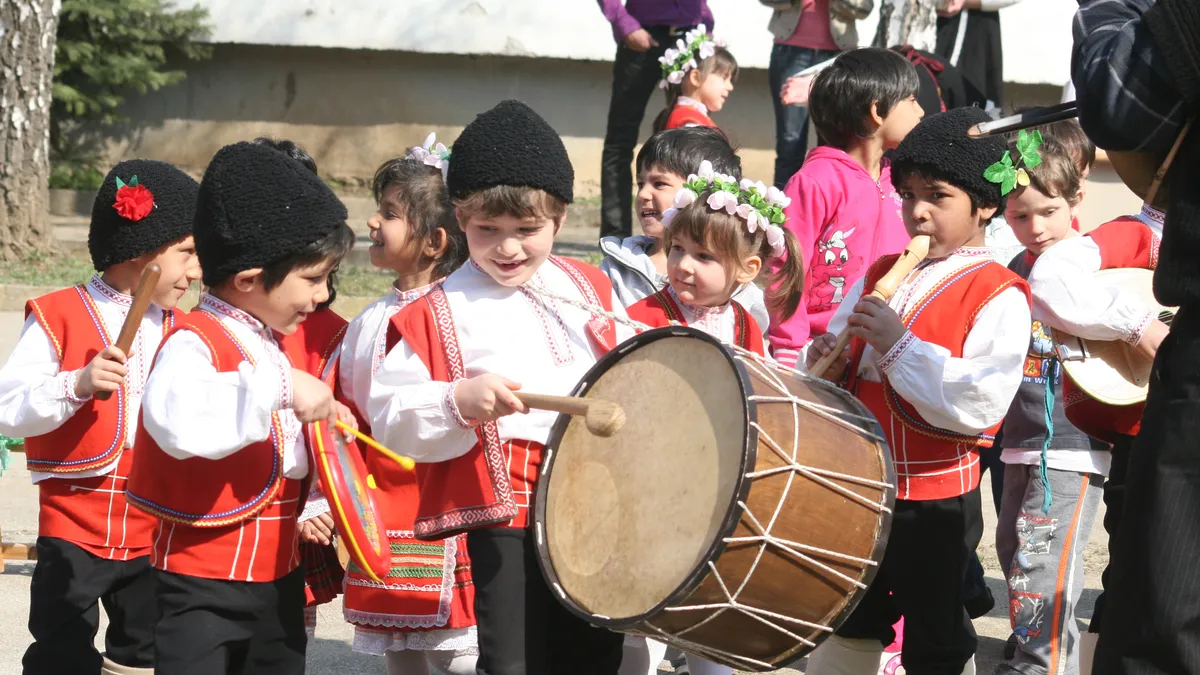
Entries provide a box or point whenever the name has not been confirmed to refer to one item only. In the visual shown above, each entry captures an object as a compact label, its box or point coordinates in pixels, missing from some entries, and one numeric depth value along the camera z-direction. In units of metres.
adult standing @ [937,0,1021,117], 8.41
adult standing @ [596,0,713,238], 8.62
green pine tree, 11.81
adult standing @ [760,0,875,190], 7.95
